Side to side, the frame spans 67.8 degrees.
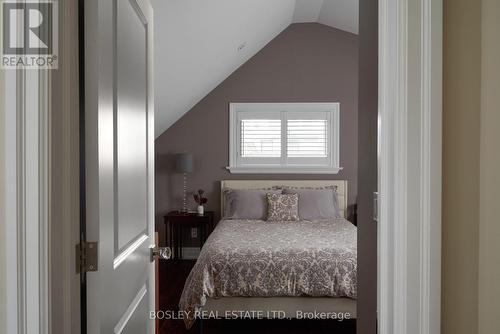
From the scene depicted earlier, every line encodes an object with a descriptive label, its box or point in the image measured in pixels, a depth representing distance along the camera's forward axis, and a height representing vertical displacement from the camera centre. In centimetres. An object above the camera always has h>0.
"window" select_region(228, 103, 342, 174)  510 +34
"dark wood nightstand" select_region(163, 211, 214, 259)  474 -82
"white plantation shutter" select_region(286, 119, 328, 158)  512 +30
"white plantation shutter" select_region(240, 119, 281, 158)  515 +31
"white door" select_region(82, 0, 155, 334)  99 +0
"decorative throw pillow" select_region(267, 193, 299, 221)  440 -54
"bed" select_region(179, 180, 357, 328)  276 -90
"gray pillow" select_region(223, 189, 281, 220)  457 -53
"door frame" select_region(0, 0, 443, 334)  80 -4
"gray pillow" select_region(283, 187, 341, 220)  450 -52
